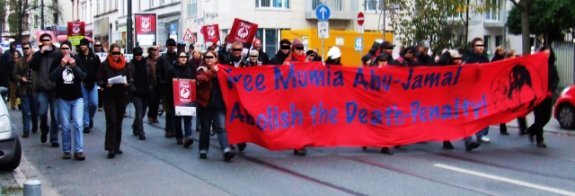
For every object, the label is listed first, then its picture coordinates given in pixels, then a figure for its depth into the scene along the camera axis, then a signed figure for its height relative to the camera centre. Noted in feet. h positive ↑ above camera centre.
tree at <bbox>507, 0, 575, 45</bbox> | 91.38 +4.88
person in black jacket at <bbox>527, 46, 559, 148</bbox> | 43.37 -2.69
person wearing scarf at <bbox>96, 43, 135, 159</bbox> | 39.37 -2.11
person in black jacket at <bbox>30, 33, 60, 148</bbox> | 43.42 -1.29
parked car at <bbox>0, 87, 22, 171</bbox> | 34.35 -3.58
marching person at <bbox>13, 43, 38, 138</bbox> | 49.26 -2.49
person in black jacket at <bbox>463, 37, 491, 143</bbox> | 45.24 +0.02
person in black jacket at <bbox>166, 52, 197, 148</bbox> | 44.47 -0.98
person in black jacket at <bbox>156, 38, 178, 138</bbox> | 47.90 -0.63
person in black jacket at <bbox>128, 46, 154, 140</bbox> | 48.37 -1.71
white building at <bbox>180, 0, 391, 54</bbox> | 140.67 +7.57
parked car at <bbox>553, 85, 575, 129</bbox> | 53.88 -3.52
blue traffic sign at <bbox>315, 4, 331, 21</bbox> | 76.23 +4.11
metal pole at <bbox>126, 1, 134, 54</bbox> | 98.61 +3.43
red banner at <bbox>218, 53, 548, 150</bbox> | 39.09 -2.20
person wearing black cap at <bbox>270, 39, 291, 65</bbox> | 44.01 +0.19
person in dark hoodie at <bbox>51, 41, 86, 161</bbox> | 37.63 -1.66
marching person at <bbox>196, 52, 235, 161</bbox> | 38.11 -2.15
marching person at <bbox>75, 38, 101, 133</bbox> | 43.31 -0.90
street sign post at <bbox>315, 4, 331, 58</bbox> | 75.77 +3.55
